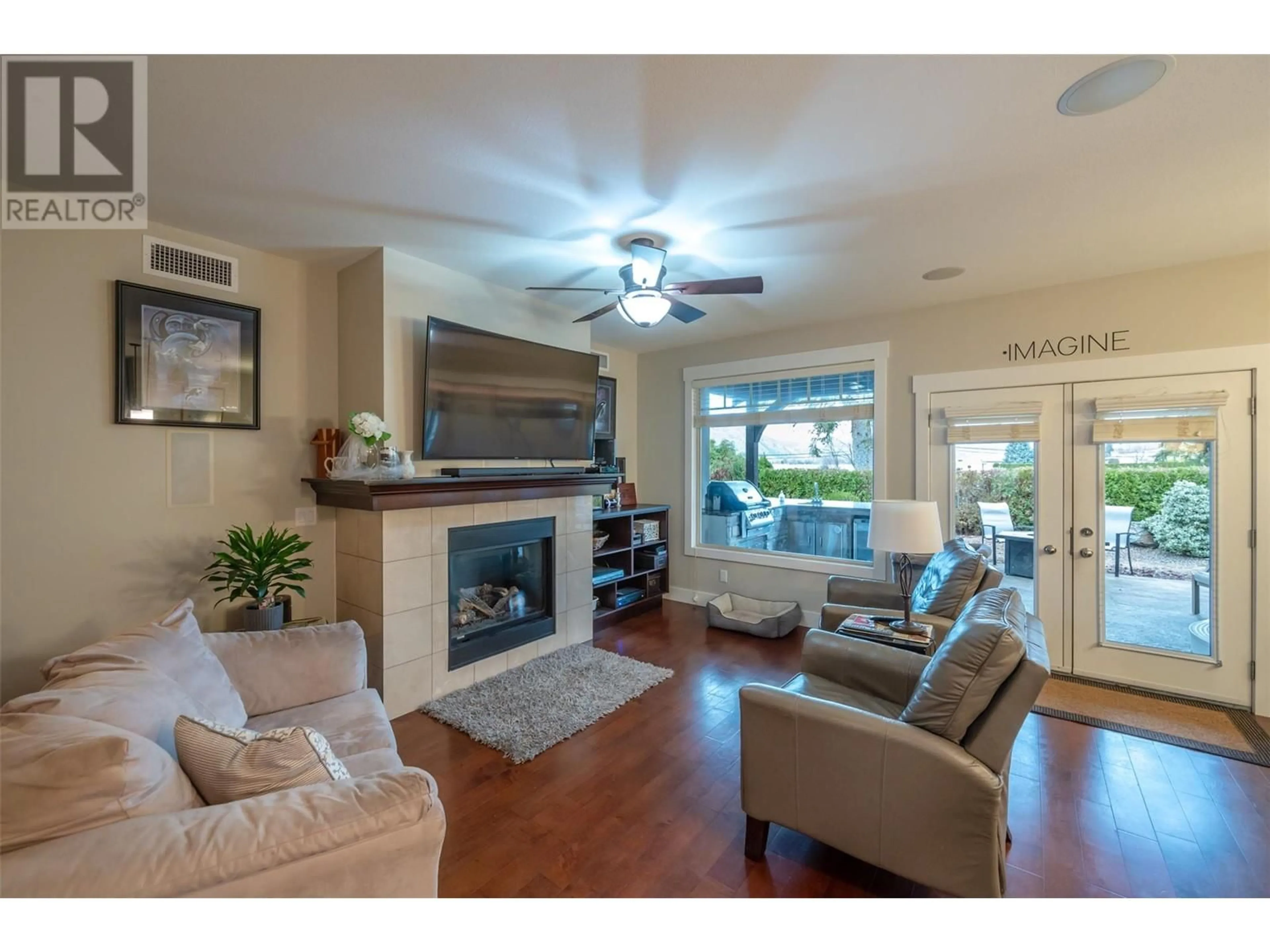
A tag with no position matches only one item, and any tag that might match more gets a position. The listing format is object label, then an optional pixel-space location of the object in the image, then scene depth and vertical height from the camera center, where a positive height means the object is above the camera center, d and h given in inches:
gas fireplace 125.4 -30.0
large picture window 165.3 +6.1
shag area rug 100.5 -50.0
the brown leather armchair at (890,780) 55.2 -36.1
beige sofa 35.2 -26.3
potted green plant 100.3 -18.6
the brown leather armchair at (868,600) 104.1 -29.6
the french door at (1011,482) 132.3 -1.2
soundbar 124.0 +1.9
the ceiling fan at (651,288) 99.2 +37.7
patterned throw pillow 45.3 -25.7
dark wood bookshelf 173.5 -30.8
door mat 99.2 -51.9
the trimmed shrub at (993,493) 136.6 -4.4
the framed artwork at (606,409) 187.0 +25.9
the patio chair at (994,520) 139.6 -11.8
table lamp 94.7 -10.4
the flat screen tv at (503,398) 120.2 +21.2
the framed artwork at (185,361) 94.7 +23.7
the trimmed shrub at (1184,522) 117.2 -10.5
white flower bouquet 104.4 +10.7
